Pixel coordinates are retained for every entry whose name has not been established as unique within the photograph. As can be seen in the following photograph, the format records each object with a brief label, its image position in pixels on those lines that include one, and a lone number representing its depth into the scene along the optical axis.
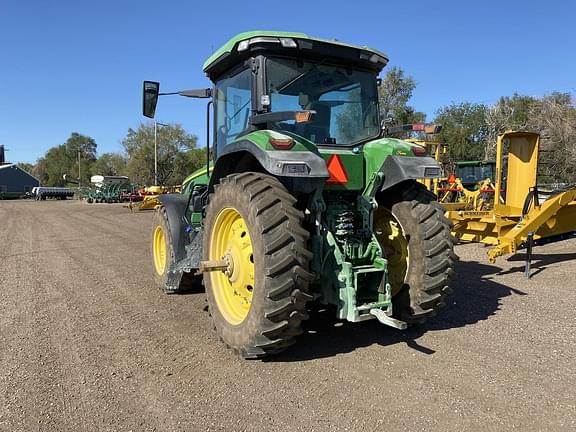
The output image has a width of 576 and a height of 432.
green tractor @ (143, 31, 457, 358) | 3.65
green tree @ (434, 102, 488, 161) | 38.12
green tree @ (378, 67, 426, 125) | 34.12
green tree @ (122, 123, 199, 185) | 54.83
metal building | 68.88
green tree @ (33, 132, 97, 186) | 88.06
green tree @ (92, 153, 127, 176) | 71.43
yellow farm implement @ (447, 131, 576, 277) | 7.30
